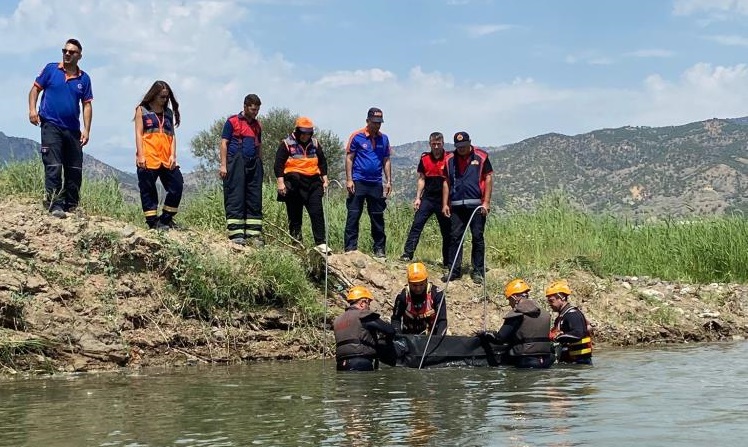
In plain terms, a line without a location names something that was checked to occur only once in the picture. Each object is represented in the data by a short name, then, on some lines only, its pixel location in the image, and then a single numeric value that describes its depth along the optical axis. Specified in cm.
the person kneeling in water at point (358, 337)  1182
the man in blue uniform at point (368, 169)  1509
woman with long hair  1320
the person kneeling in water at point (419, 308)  1263
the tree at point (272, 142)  5575
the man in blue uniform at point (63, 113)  1258
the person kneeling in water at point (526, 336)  1214
